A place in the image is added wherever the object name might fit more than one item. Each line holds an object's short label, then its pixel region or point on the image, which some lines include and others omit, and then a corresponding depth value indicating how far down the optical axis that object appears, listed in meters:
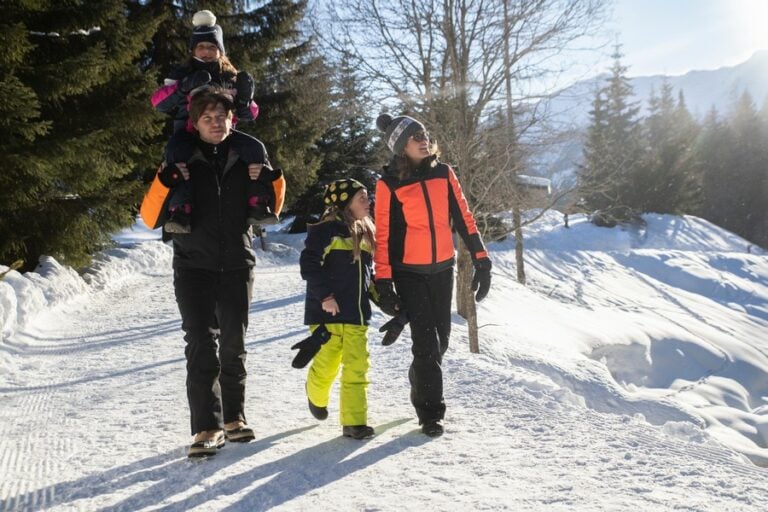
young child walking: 3.62
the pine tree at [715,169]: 43.19
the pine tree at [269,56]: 14.59
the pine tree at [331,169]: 17.44
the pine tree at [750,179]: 42.19
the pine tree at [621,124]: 33.59
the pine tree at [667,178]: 34.44
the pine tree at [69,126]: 7.58
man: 3.25
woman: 3.78
